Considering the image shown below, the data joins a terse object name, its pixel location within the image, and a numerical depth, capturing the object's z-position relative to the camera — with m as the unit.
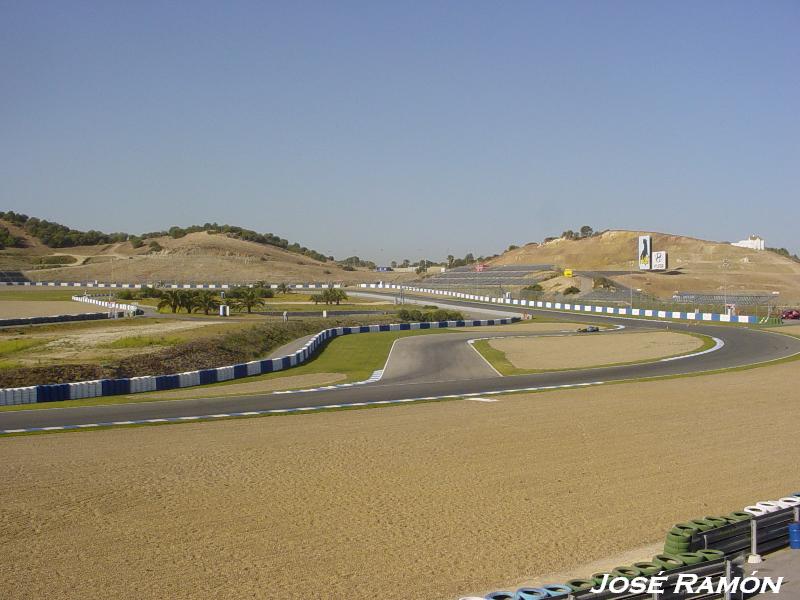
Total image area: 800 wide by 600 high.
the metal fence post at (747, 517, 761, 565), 12.17
